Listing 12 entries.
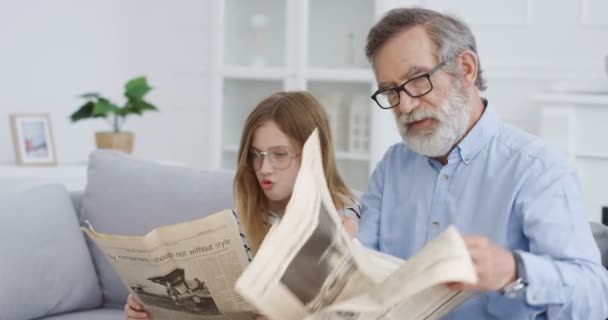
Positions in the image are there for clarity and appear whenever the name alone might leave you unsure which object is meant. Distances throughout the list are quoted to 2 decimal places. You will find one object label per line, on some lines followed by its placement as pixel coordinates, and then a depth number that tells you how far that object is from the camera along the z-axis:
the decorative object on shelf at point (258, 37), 4.15
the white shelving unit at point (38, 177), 3.46
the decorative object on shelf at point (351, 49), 4.03
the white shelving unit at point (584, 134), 3.39
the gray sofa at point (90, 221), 2.28
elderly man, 1.33
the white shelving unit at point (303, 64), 3.98
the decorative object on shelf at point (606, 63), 3.49
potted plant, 3.62
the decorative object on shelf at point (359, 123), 3.96
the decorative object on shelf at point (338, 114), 4.00
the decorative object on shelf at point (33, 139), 3.78
